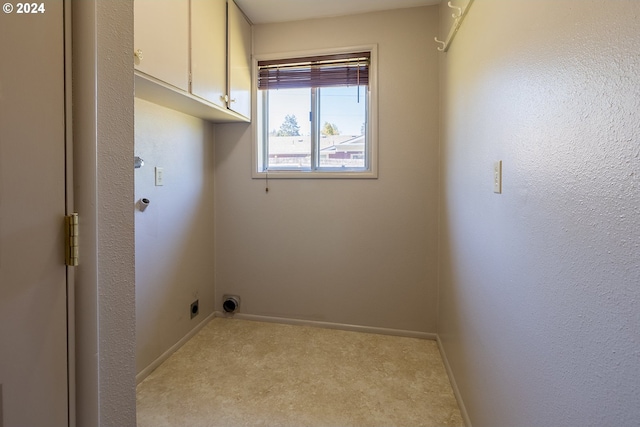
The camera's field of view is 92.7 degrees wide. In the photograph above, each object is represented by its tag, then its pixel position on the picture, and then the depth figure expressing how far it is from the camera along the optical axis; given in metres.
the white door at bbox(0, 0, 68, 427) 0.47
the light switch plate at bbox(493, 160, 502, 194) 1.10
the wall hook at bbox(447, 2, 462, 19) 1.57
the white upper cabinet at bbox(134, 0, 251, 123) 1.50
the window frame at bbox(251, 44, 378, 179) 2.37
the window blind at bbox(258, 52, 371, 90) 2.42
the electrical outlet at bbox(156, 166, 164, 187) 1.97
